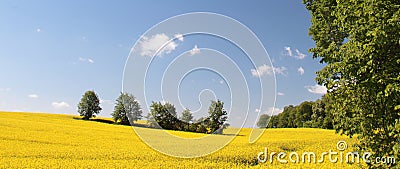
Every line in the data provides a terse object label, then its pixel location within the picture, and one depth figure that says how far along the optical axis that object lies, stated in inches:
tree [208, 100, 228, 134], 1738.4
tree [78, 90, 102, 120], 3063.5
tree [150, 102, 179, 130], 2089.1
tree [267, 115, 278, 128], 4179.6
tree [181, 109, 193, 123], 1774.4
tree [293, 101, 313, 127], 3464.6
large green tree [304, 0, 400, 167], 403.2
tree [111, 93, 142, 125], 2596.0
